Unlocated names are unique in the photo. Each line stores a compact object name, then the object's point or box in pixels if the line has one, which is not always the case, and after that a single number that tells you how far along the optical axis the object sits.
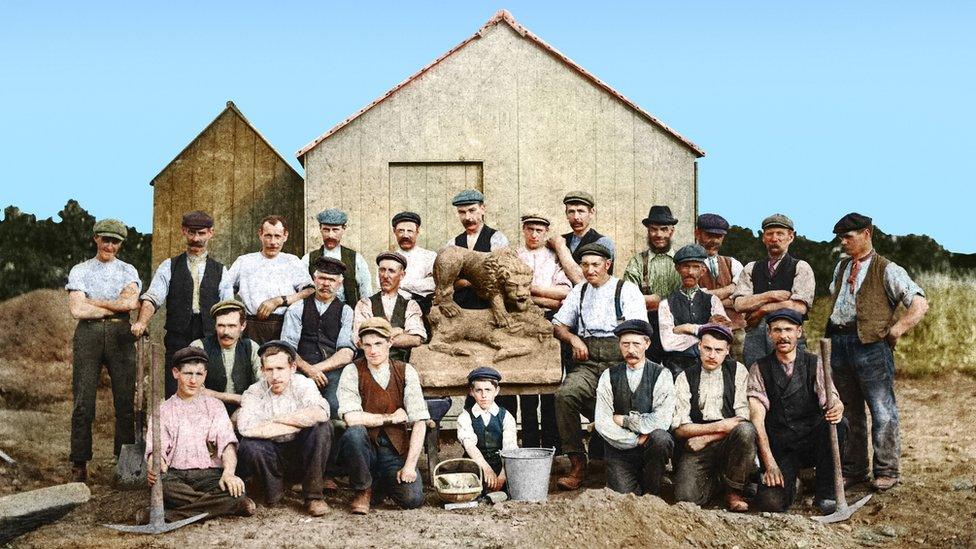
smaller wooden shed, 11.41
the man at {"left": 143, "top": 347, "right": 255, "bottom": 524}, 6.96
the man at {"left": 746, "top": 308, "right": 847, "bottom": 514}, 7.37
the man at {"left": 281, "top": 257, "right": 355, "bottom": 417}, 8.04
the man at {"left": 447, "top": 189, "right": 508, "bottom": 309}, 8.81
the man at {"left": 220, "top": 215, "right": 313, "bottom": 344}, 8.25
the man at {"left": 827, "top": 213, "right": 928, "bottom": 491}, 8.00
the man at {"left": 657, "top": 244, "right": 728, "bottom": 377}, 8.11
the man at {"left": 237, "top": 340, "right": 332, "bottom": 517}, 7.08
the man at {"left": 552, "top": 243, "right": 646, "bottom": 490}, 7.89
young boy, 7.43
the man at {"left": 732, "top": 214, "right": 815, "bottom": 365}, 8.39
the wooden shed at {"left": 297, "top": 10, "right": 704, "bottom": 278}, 11.12
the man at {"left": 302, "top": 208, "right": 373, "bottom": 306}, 8.73
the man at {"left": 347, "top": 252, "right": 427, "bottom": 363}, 8.13
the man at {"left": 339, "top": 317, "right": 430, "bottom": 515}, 7.24
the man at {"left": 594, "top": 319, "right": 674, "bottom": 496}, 7.34
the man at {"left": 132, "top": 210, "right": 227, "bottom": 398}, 8.44
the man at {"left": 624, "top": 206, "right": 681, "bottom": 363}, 8.57
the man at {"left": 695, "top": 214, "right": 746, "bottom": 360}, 8.80
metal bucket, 7.17
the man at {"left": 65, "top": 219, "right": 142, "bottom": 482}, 8.53
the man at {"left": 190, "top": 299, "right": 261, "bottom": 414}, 7.60
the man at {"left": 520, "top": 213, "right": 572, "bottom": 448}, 8.55
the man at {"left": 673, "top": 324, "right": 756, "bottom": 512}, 7.28
